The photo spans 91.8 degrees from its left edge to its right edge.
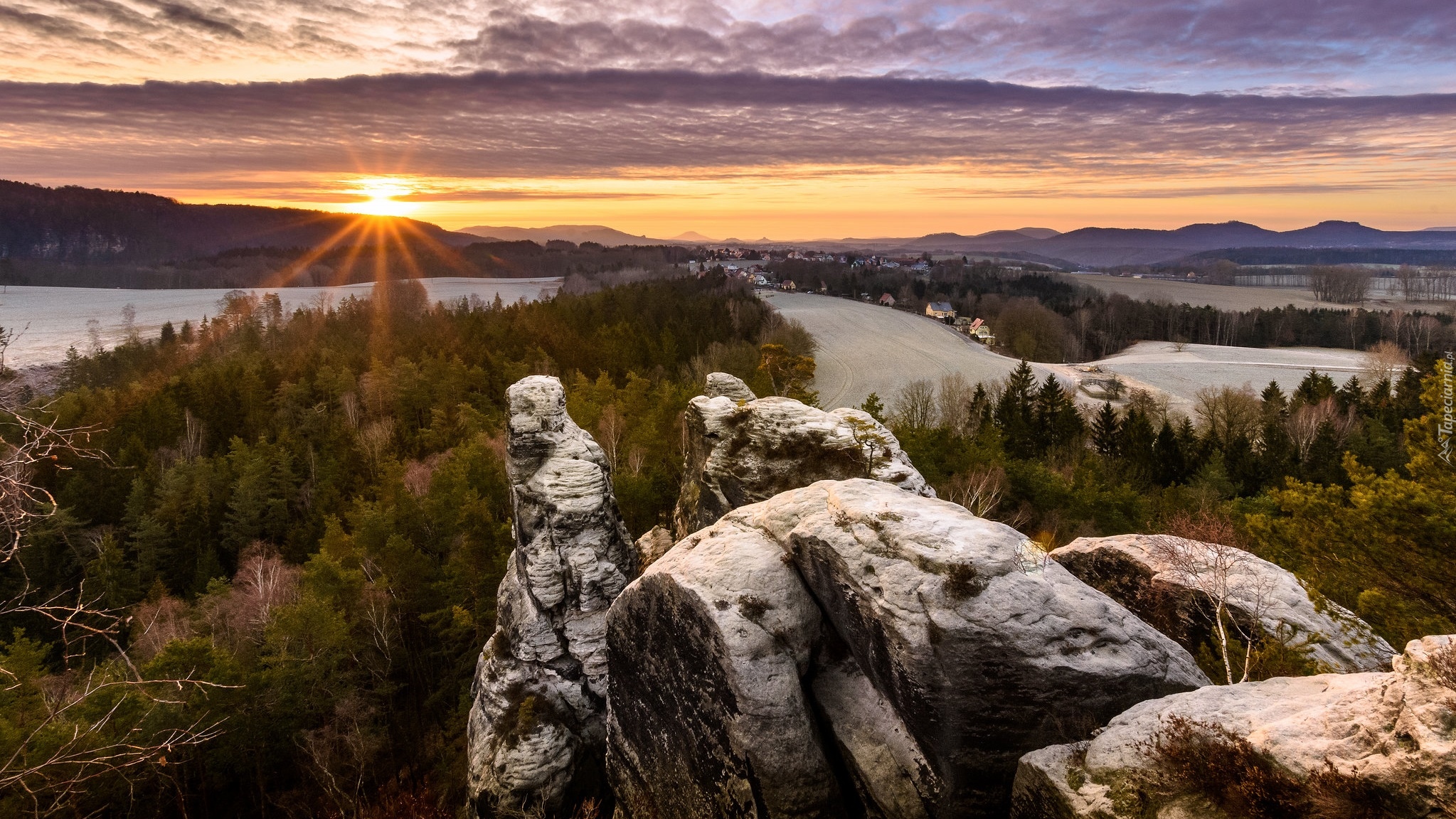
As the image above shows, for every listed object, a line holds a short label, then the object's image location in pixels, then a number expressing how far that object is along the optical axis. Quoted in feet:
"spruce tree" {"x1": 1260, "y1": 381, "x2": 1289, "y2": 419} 186.70
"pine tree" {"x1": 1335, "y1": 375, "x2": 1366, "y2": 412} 187.52
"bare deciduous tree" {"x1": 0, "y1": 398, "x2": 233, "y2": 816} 20.56
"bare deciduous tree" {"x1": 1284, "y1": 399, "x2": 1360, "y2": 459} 163.22
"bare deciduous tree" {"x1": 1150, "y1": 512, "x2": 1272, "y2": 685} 41.57
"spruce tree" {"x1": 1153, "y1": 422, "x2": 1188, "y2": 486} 146.51
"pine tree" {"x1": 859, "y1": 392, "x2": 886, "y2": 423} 124.05
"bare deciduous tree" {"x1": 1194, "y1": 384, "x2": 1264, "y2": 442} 177.78
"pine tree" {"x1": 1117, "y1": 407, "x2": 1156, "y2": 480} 144.46
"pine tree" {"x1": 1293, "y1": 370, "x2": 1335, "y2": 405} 191.72
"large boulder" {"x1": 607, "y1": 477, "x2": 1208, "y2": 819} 33.68
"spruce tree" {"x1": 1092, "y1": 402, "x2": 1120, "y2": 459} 162.20
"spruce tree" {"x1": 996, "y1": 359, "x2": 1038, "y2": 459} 161.48
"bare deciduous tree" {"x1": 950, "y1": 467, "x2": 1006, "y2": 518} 100.99
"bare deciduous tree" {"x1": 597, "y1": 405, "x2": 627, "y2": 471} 133.72
